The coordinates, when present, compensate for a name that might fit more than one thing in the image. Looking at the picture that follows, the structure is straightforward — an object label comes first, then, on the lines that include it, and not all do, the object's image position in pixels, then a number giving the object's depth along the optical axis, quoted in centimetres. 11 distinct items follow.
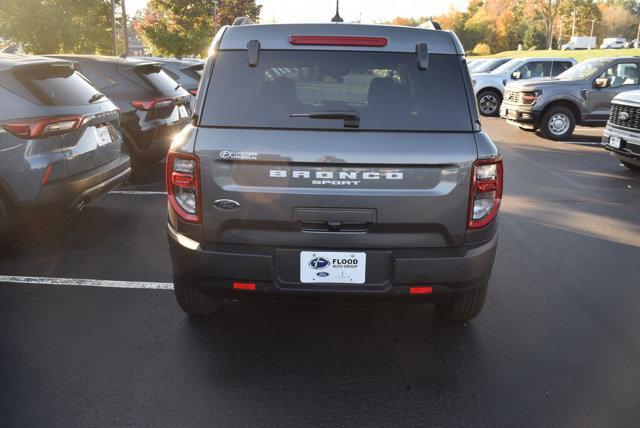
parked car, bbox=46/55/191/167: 777
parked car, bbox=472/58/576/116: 1800
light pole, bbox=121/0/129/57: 2450
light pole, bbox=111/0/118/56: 2178
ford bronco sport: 304
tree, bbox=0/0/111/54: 1898
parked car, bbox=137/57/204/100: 1134
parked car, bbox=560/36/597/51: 9962
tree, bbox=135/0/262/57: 3909
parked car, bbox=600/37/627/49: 9650
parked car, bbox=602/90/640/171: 858
